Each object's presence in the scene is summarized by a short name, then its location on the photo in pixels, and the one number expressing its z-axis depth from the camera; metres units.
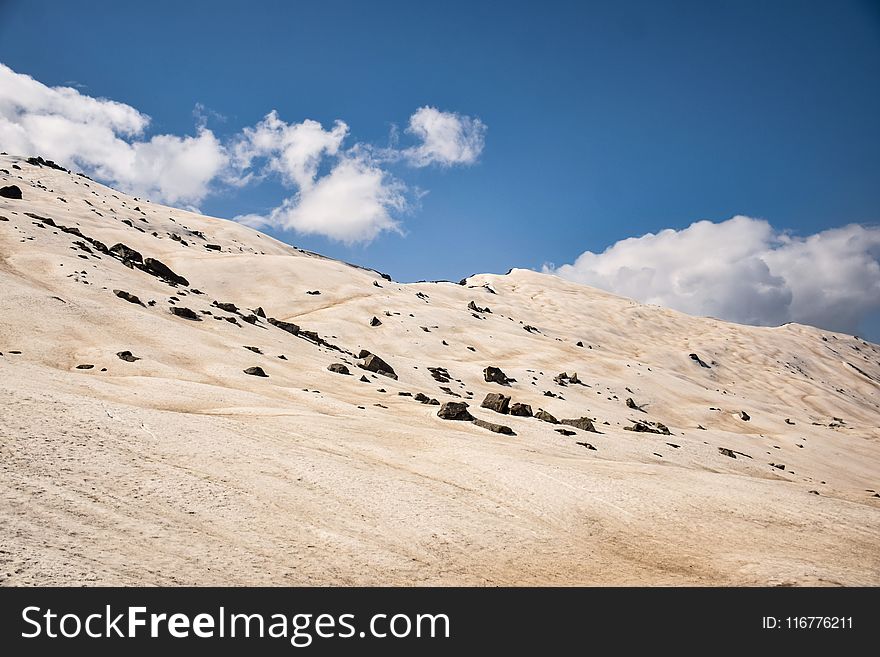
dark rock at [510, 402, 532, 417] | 30.10
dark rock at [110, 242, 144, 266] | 49.09
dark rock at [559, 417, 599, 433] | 30.01
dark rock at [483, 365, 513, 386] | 50.66
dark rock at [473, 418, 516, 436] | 23.77
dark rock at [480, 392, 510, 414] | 29.67
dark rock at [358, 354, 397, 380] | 40.44
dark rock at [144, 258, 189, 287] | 48.94
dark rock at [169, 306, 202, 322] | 37.35
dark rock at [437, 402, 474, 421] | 24.89
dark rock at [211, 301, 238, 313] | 44.70
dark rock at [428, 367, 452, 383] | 46.03
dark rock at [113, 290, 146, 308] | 36.22
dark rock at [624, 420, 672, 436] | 35.38
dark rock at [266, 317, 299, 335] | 46.44
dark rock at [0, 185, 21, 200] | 64.81
